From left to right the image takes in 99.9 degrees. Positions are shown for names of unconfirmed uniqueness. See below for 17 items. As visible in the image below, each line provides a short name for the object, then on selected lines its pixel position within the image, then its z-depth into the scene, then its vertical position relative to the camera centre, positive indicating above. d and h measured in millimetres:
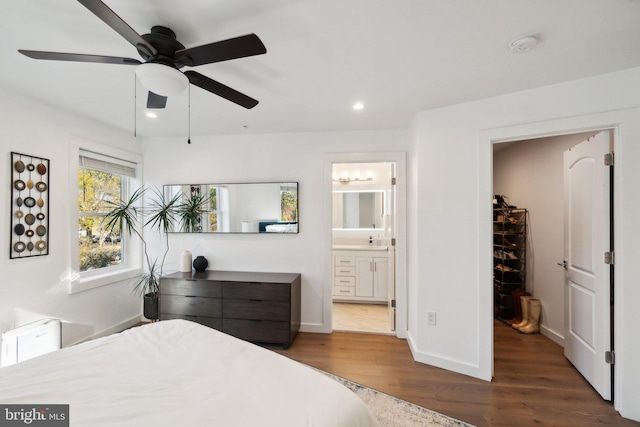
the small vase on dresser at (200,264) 3283 -619
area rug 1793 -1401
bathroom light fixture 4668 +597
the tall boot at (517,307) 3420 -1200
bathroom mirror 4656 +77
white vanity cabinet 4180 -963
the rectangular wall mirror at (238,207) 3301 +79
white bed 929 -699
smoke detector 1545 +999
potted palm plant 3274 -84
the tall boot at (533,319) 3215 -1267
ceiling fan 1210 +766
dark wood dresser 2818 -974
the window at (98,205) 2932 +100
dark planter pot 3148 -1086
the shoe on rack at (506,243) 3686 -407
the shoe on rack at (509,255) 3628 -566
